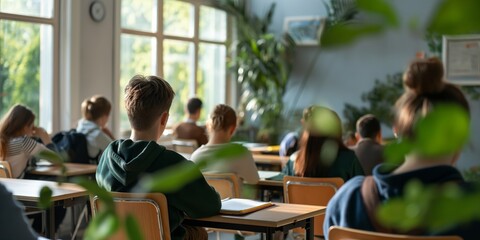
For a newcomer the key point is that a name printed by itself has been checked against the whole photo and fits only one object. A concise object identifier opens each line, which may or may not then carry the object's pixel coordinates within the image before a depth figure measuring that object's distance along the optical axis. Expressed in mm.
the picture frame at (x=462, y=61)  8508
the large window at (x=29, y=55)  6469
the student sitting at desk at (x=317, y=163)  3984
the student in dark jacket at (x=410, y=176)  1683
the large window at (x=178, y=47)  7980
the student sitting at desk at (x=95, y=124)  5617
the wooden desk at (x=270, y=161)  5669
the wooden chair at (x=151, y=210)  2699
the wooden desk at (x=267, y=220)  2836
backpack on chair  5594
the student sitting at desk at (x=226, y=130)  4148
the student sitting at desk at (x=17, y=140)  4770
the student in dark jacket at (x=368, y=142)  4812
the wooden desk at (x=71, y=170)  4815
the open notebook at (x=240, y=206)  2947
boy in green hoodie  2799
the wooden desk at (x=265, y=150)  6676
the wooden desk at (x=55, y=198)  3487
